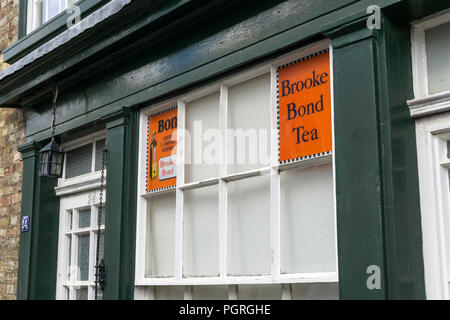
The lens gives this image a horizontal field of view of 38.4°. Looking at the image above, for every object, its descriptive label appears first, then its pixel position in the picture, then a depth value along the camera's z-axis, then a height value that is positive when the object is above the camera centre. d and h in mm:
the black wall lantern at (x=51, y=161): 6125 +1222
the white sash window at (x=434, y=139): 3484 +829
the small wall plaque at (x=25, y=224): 6762 +701
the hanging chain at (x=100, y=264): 5512 +231
